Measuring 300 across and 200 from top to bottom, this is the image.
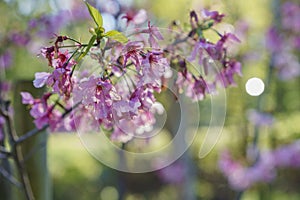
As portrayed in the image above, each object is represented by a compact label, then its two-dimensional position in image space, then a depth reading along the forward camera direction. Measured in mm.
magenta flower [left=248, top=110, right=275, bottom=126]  3583
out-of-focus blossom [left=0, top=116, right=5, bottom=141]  1669
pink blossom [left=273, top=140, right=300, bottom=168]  4277
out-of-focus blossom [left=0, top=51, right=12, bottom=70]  2623
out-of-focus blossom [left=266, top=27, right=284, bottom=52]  3861
